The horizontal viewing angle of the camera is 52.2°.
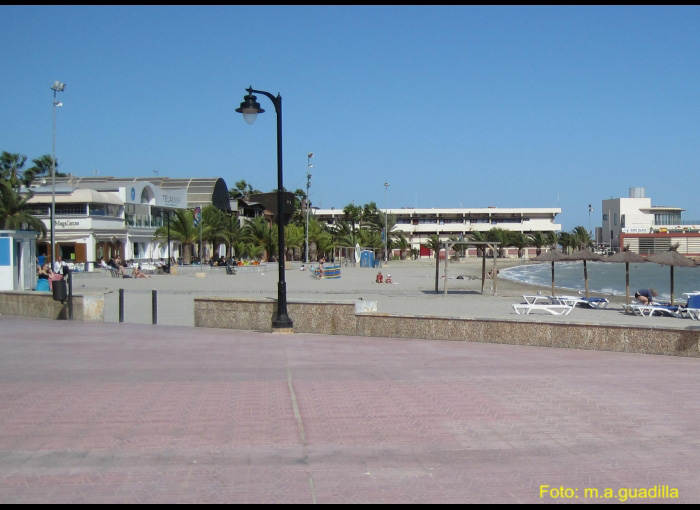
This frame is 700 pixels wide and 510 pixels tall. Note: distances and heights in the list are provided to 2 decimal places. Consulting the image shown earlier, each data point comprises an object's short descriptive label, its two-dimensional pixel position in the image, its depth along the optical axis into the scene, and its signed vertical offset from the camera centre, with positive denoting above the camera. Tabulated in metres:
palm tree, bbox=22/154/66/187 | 70.12 +7.64
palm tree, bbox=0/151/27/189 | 64.73 +7.26
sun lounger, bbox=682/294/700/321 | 19.14 -1.78
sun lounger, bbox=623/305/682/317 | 20.14 -1.92
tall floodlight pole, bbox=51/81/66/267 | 37.19 +7.91
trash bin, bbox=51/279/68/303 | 15.26 -1.03
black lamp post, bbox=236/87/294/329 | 12.87 +0.35
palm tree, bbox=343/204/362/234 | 96.44 +3.97
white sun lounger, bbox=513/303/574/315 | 18.77 -1.84
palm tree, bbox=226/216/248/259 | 62.03 +0.45
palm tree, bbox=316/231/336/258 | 75.59 -0.08
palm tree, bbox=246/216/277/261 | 64.12 +0.65
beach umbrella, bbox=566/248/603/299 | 26.37 -0.50
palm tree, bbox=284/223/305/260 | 67.69 +0.50
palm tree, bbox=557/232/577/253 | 127.75 +0.46
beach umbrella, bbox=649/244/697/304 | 22.21 -0.52
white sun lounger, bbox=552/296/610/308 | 22.05 -1.96
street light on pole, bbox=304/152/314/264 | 64.06 +5.89
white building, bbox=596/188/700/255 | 119.12 +3.98
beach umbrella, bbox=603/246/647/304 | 24.03 -0.52
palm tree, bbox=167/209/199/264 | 53.38 +1.05
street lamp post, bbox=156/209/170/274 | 60.94 +2.48
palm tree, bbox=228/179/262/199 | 82.31 +6.01
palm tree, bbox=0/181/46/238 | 44.12 +1.81
